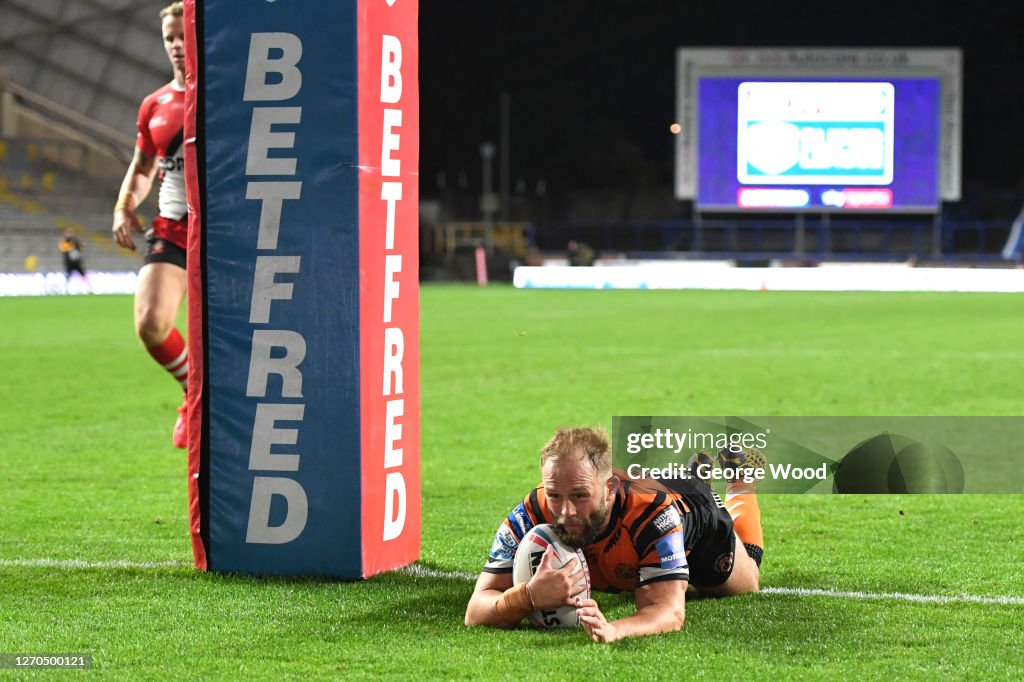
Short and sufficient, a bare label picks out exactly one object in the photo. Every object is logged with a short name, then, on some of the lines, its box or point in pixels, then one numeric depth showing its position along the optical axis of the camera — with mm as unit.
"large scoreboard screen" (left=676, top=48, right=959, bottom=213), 77500
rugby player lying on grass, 8328
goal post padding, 9961
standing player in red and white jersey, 15703
